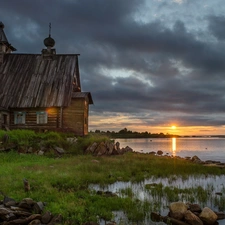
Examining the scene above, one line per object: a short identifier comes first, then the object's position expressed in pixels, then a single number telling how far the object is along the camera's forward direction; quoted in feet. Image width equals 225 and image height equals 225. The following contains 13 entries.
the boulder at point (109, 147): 82.89
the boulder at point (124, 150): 96.84
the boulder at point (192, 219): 26.76
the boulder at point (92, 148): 80.12
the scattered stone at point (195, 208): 29.50
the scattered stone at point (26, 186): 34.80
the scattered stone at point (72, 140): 83.92
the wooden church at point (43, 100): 94.89
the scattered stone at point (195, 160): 83.66
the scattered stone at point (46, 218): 25.16
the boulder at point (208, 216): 27.50
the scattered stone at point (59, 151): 75.76
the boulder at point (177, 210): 27.91
